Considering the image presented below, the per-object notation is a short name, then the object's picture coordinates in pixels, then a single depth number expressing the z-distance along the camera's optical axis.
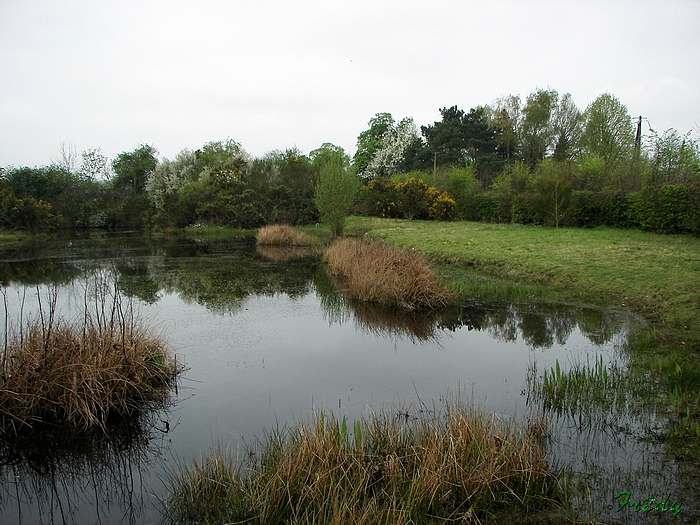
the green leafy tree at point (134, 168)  51.84
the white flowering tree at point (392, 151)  50.28
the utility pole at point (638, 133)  33.02
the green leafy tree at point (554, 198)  24.50
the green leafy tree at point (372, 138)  57.50
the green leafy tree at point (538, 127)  46.81
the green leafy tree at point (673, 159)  21.84
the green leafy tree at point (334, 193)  26.11
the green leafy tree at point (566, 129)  45.06
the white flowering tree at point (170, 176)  45.24
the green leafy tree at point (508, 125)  47.38
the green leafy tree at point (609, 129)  37.25
